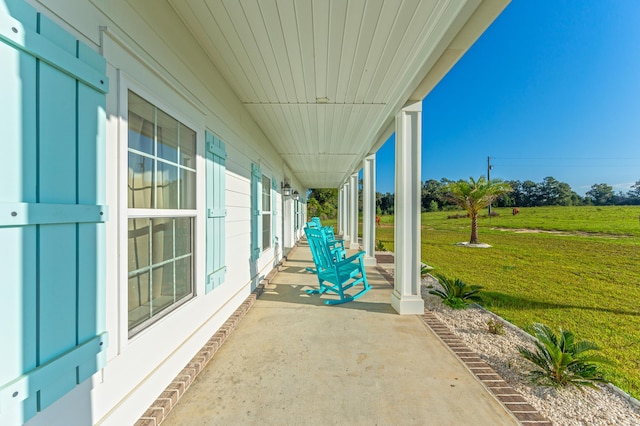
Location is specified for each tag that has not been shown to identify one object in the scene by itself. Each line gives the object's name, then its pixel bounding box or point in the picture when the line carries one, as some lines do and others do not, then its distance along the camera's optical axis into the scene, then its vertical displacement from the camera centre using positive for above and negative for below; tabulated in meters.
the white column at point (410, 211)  3.29 +0.03
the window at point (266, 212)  5.21 +0.02
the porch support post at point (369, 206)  6.24 +0.17
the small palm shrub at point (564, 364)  1.90 -1.08
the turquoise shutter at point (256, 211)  4.05 +0.04
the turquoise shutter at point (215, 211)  2.45 +0.02
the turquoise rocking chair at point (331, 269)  3.73 -0.80
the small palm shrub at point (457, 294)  3.56 -1.08
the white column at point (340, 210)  13.30 +0.16
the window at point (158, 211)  1.62 +0.02
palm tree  11.29 +0.83
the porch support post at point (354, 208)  8.83 +0.17
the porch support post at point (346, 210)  11.30 +0.11
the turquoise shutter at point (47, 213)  0.90 +0.00
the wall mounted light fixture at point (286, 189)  7.31 +0.64
